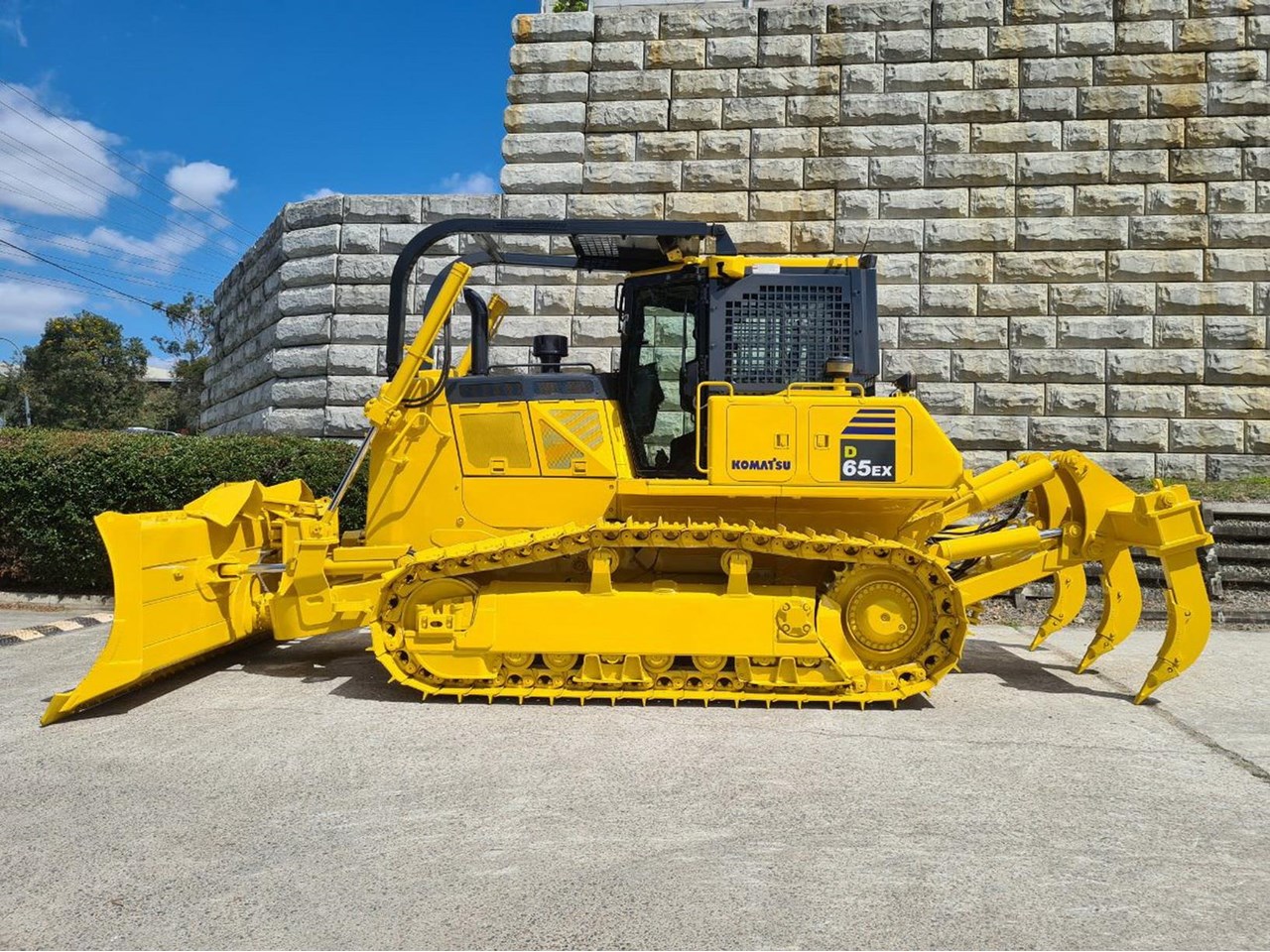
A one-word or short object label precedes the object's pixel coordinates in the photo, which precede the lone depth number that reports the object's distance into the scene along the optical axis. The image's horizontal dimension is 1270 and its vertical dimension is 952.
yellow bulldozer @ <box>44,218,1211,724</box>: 4.93
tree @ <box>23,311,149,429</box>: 37.22
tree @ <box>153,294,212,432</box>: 42.00
